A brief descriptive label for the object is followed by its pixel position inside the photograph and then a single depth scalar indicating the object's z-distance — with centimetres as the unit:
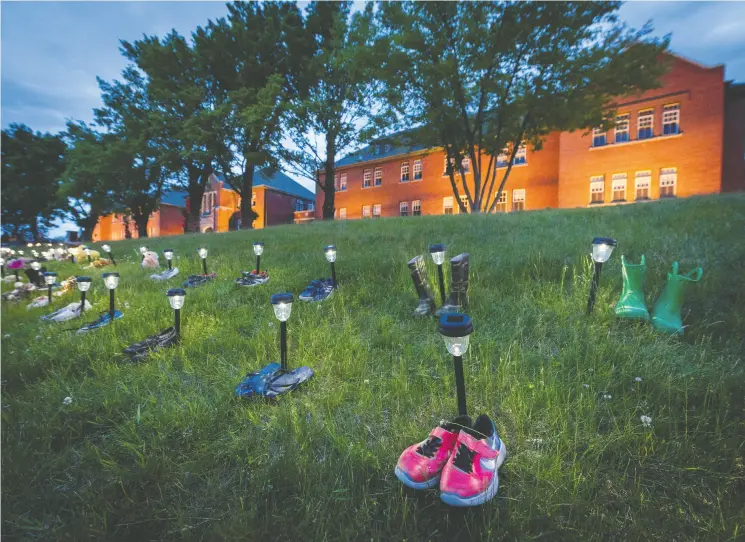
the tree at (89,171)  1995
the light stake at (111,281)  356
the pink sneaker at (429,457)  143
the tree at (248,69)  1758
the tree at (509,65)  1184
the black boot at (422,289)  330
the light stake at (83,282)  374
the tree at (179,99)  1753
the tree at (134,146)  1900
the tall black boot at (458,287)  320
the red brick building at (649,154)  1673
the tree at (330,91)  1553
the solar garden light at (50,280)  500
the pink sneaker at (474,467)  134
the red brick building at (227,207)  3688
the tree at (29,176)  2812
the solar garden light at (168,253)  574
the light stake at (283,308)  227
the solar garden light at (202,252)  531
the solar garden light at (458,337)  144
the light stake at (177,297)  292
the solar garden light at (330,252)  402
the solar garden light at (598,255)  285
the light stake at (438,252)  319
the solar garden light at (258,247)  485
